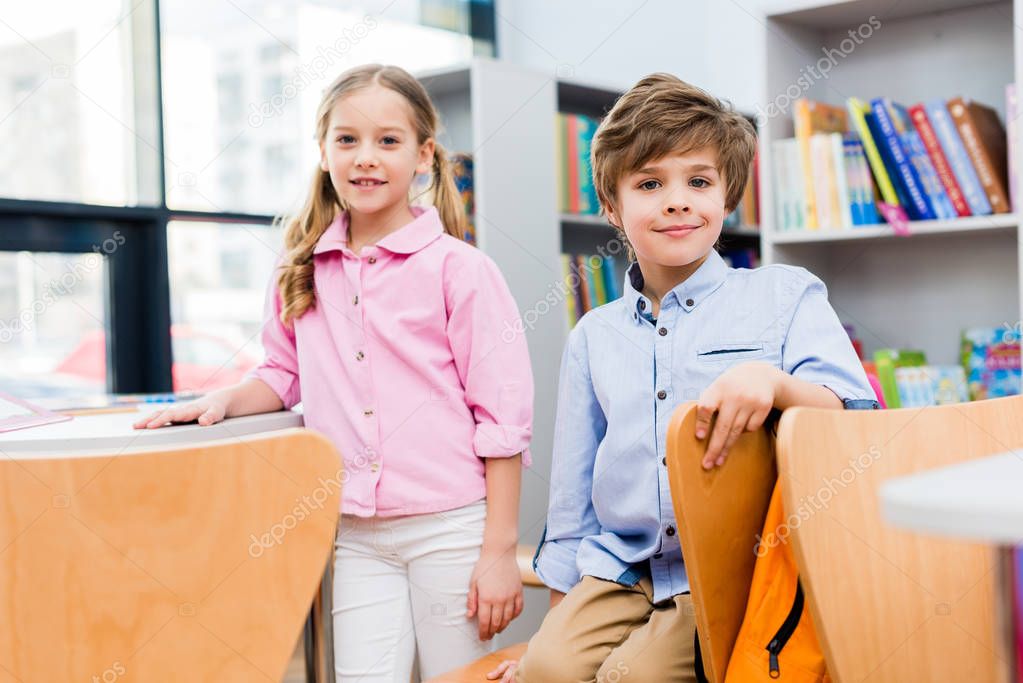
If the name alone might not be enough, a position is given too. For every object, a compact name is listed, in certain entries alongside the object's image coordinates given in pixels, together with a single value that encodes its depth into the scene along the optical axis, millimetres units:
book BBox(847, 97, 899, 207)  2510
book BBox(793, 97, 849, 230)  2613
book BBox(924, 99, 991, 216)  2410
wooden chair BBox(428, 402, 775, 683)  996
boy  1299
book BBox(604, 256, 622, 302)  3068
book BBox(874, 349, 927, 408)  2580
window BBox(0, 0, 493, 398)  2555
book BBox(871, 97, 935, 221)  2479
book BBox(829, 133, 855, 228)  2566
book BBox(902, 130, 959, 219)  2453
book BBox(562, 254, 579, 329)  2895
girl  1518
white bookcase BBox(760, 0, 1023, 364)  2633
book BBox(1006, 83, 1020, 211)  2314
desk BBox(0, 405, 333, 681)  1236
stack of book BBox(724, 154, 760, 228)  3405
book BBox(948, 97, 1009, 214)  2395
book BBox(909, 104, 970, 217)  2434
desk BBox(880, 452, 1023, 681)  500
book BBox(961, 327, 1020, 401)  2480
